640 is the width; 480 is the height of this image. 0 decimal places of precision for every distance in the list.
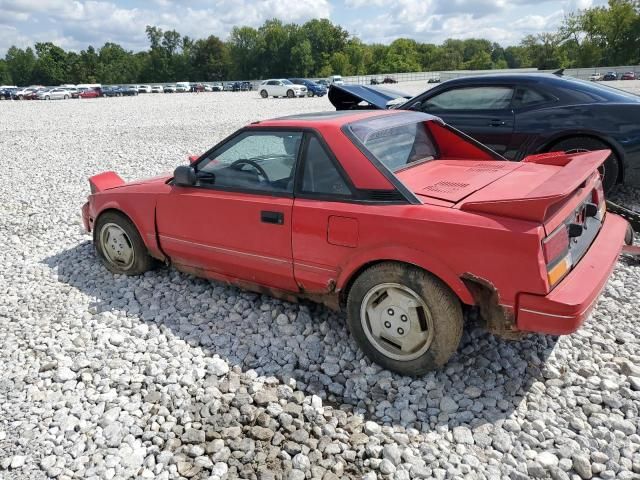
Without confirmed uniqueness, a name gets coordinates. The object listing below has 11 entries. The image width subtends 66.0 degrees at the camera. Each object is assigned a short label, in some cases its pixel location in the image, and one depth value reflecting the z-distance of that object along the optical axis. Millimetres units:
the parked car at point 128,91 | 55219
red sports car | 2494
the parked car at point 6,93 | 50438
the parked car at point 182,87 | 58812
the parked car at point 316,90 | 37125
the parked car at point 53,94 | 47188
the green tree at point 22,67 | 97812
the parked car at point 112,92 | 55438
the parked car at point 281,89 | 35906
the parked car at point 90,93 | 52944
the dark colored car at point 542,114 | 5320
